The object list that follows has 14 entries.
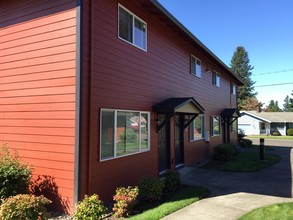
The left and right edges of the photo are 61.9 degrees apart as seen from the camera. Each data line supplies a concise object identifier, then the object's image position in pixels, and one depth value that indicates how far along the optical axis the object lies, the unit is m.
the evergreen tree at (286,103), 119.14
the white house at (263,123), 45.44
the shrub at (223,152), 13.55
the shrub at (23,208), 4.05
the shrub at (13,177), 5.21
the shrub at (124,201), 5.29
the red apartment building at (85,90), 5.52
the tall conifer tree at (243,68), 62.28
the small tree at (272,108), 76.59
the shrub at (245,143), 22.14
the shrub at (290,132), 42.66
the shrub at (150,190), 6.25
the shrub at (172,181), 7.19
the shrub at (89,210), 4.56
